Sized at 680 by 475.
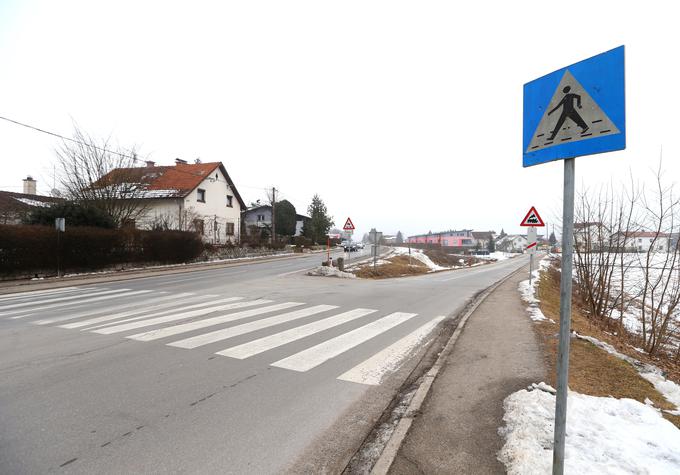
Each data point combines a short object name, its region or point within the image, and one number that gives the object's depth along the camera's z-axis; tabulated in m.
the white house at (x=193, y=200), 33.16
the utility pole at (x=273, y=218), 42.13
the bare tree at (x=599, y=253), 10.16
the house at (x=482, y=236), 116.64
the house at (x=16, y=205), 22.83
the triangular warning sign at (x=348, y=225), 21.73
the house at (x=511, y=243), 118.69
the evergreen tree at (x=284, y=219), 58.06
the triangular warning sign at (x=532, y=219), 13.93
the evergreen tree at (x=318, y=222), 59.25
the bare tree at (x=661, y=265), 8.09
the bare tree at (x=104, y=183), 24.47
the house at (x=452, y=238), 122.69
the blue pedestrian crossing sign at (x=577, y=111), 2.12
